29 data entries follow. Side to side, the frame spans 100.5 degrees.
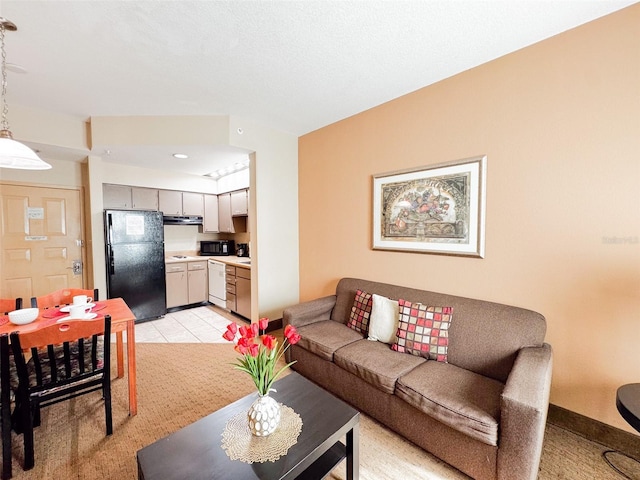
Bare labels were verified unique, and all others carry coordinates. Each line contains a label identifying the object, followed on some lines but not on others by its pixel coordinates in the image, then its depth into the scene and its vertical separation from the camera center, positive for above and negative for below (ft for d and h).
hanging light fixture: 5.29 +1.64
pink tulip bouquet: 3.94 -1.90
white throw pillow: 7.40 -2.56
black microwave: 16.69 -1.03
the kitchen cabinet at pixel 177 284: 14.01 -2.83
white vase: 4.00 -2.81
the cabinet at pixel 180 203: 14.76 +1.68
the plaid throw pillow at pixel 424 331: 6.49 -2.54
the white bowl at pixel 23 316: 5.69 -1.82
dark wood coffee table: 3.45 -3.12
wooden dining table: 5.76 -2.03
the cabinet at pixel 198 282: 14.85 -2.86
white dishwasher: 14.20 -2.89
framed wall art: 7.06 +0.65
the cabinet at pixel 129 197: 12.94 +1.78
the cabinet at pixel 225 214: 15.80 +1.08
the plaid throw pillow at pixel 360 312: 8.19 -2.57
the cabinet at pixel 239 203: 14.30 +1.60
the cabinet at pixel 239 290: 12.37 -2.84
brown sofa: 4.25 -3.17
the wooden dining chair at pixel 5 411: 4.80 -3.27
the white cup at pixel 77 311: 6.22 -1.87
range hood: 14.65 +0.68
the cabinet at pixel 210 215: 16.37 +1.04
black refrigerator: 11.98 -1.34
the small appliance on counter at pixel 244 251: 16.05 -1.18
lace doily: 3.71 -3.11
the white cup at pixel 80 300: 6.73 -1.73
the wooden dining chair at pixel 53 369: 4.95 -2.92
